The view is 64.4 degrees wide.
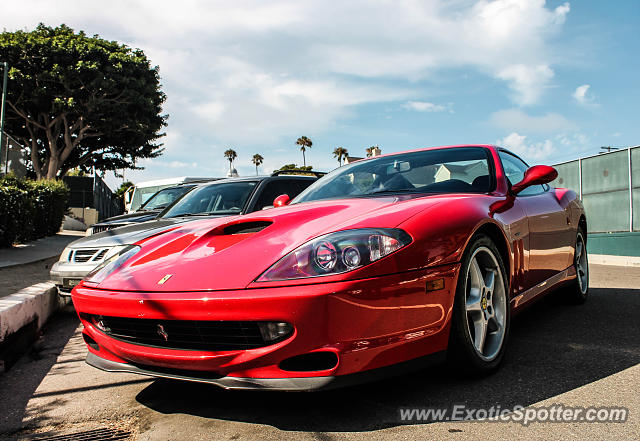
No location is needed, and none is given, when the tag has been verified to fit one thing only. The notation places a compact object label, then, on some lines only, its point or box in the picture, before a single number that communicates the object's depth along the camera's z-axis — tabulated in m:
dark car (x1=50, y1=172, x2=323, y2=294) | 5.06
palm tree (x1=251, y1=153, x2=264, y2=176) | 85.81
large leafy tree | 24.39
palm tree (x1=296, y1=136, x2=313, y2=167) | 77.25
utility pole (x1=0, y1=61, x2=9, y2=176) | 13.34
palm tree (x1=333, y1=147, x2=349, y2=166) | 80.00
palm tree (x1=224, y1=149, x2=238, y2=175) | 85.12
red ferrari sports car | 1.96
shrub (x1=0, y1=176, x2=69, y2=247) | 10.68
